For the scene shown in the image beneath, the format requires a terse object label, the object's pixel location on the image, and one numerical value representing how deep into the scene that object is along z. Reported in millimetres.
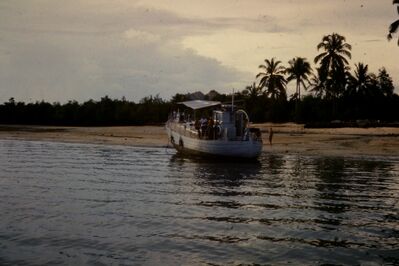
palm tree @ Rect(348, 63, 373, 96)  73550
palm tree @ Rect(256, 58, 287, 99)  82438
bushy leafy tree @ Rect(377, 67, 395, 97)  78325
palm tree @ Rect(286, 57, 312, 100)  77000
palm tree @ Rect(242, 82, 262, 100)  84944
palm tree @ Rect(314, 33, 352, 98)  70938
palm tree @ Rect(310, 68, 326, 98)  72981
